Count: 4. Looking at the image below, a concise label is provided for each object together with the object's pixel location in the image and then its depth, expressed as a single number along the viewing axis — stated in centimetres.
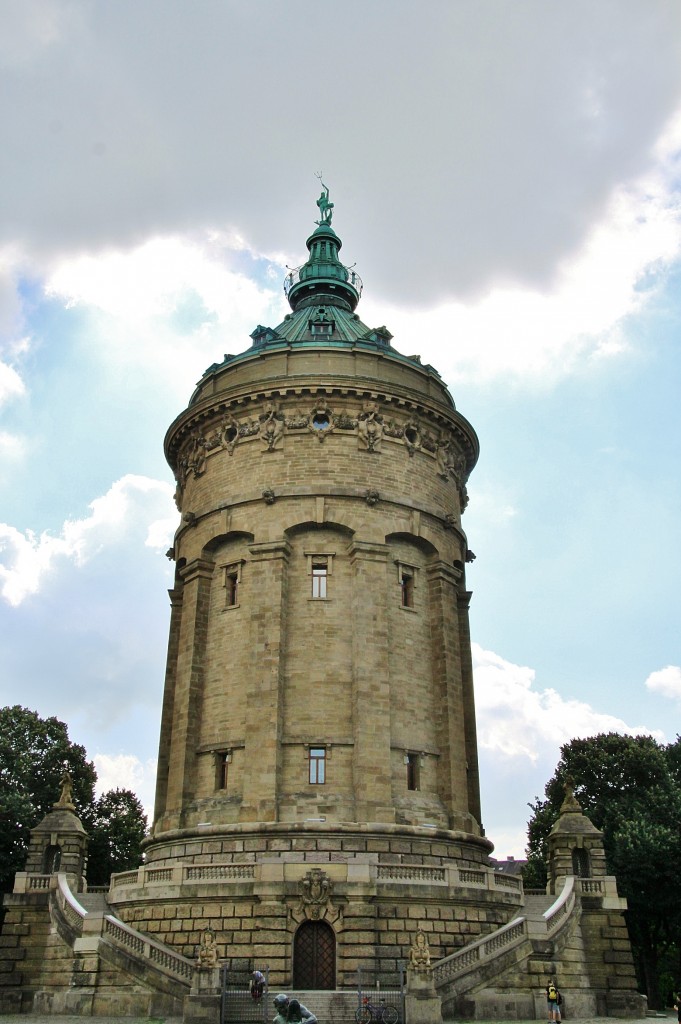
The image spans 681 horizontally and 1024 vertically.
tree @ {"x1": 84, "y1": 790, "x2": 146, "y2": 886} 5697
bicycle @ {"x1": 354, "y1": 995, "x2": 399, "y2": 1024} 2391
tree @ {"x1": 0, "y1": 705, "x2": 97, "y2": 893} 4606
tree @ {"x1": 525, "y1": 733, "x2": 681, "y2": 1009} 4359
